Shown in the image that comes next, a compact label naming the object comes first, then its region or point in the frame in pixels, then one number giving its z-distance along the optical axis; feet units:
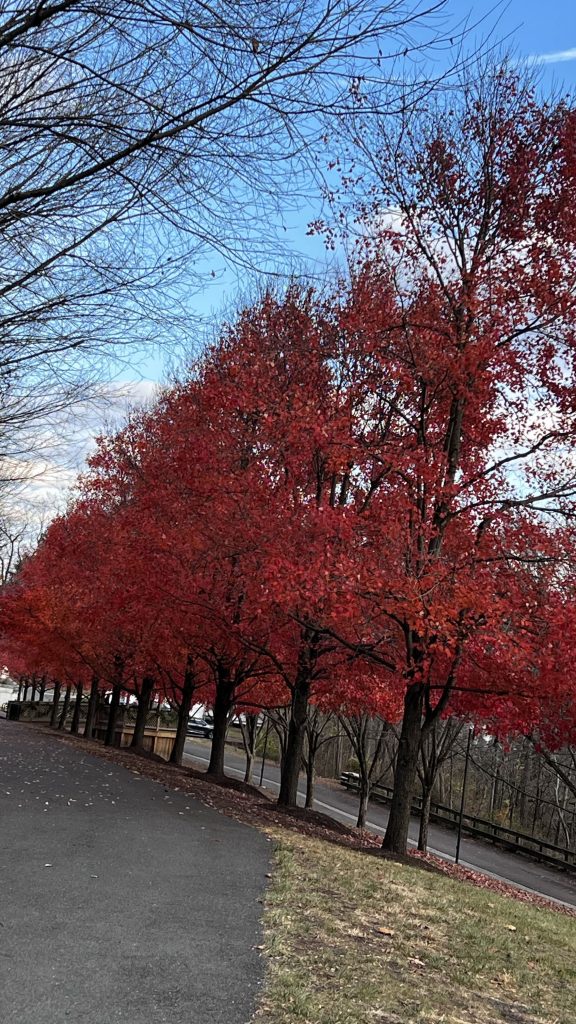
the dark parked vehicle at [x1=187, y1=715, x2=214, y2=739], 182.39
